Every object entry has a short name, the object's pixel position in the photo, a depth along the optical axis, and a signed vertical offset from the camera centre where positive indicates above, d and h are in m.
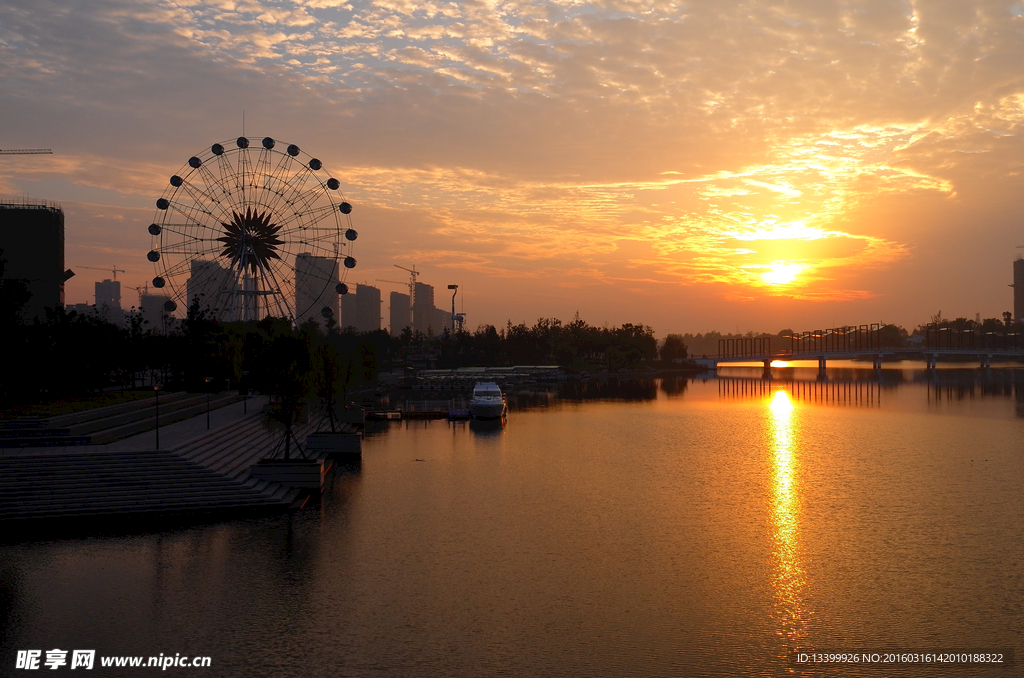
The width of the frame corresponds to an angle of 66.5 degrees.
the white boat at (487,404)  84.19 -5.79
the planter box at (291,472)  40.22 -6.28
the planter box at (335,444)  57.72 -6.88
